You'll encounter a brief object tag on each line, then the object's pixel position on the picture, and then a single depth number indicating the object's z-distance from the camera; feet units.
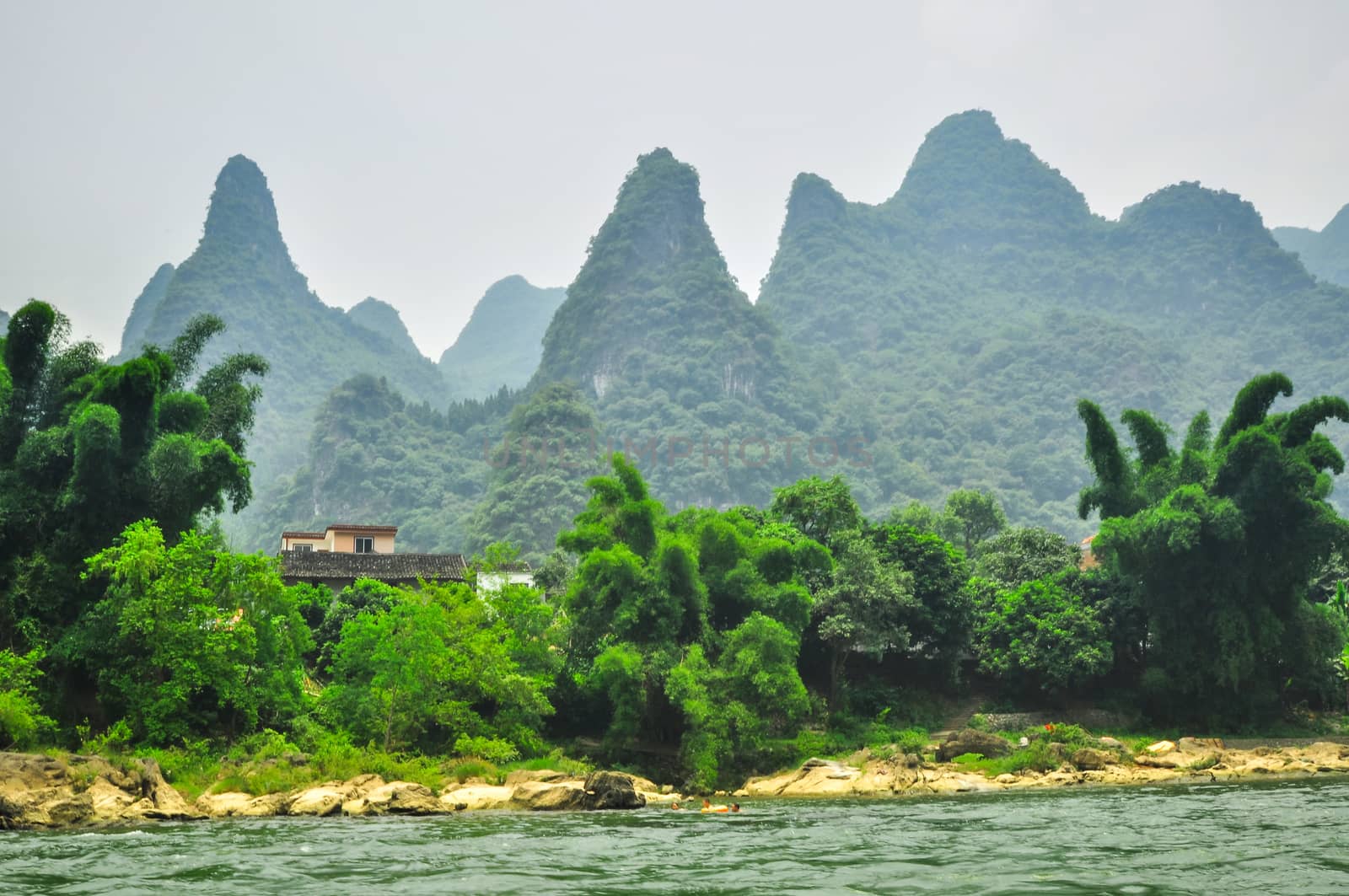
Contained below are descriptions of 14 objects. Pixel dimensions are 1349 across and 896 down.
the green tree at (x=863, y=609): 121.80
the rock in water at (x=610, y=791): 86.53
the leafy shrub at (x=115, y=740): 86.17
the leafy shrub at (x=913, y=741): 107.62
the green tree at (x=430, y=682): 98.68
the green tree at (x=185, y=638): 89.20
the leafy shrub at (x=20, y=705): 82.89
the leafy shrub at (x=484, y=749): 96.37
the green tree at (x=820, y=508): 137.90
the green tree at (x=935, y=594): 129.90
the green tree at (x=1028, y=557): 143.54
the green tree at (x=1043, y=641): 121.49
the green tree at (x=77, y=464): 93.61
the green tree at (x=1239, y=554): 117.50
